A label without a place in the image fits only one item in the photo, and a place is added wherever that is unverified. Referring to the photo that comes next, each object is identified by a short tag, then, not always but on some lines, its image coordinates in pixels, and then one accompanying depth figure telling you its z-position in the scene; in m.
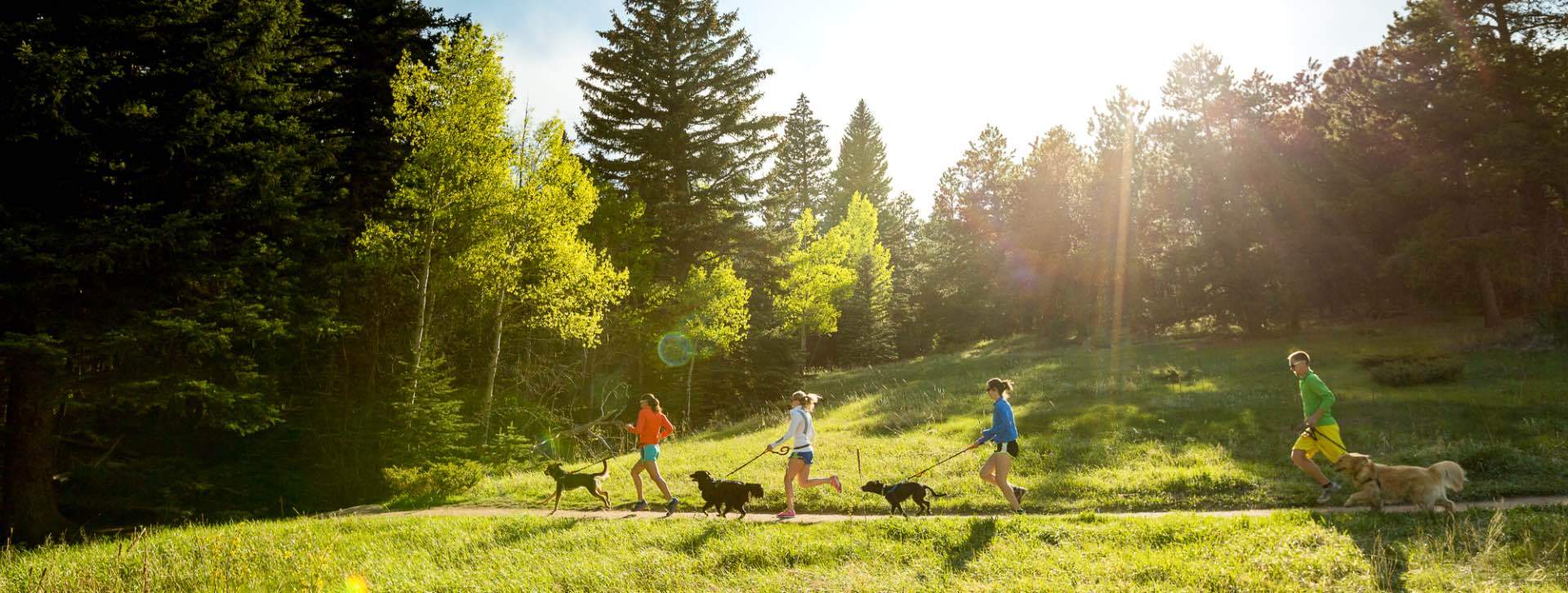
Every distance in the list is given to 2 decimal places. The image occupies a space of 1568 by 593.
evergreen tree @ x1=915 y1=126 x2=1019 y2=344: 45.66
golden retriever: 8.57
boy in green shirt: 9.70
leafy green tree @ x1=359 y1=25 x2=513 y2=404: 17.67
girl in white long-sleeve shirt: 10.80
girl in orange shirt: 12.02
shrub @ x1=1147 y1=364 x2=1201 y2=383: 24.23
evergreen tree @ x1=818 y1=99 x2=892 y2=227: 64.44
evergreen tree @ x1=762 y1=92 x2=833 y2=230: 61.56
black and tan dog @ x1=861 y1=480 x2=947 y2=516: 10.35
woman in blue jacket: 10.07
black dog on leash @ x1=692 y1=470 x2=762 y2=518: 11.05
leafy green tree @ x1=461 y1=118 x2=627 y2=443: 19.14
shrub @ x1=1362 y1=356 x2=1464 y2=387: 19.39
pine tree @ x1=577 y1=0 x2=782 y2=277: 29.53
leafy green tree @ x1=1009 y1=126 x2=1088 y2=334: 39.66
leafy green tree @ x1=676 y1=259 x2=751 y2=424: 28.61
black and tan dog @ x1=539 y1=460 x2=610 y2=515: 12.23
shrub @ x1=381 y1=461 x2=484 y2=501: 15.52
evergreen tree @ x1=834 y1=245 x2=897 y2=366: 46.44
